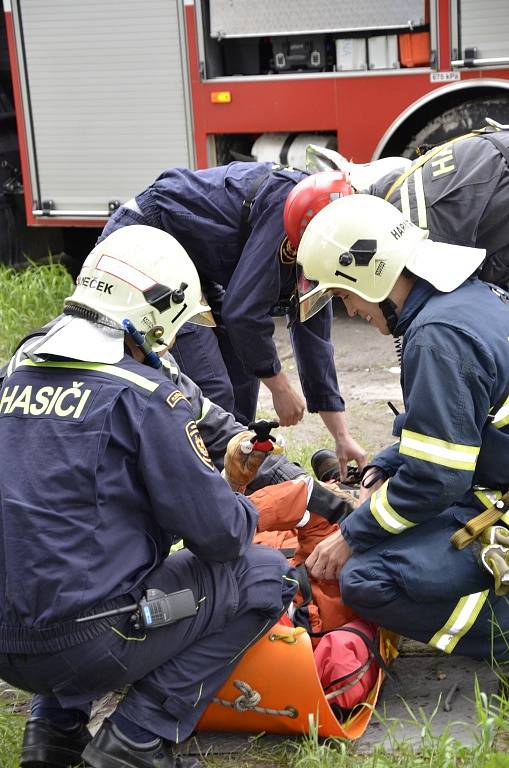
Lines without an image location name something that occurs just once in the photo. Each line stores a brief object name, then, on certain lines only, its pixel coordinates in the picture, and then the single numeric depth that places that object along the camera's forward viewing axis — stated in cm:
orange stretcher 304
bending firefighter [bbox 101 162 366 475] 417
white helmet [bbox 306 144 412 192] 393
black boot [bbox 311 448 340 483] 452
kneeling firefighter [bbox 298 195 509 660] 297
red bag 318
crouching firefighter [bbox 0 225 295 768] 277
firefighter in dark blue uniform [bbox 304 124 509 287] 357
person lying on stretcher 322
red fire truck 663
